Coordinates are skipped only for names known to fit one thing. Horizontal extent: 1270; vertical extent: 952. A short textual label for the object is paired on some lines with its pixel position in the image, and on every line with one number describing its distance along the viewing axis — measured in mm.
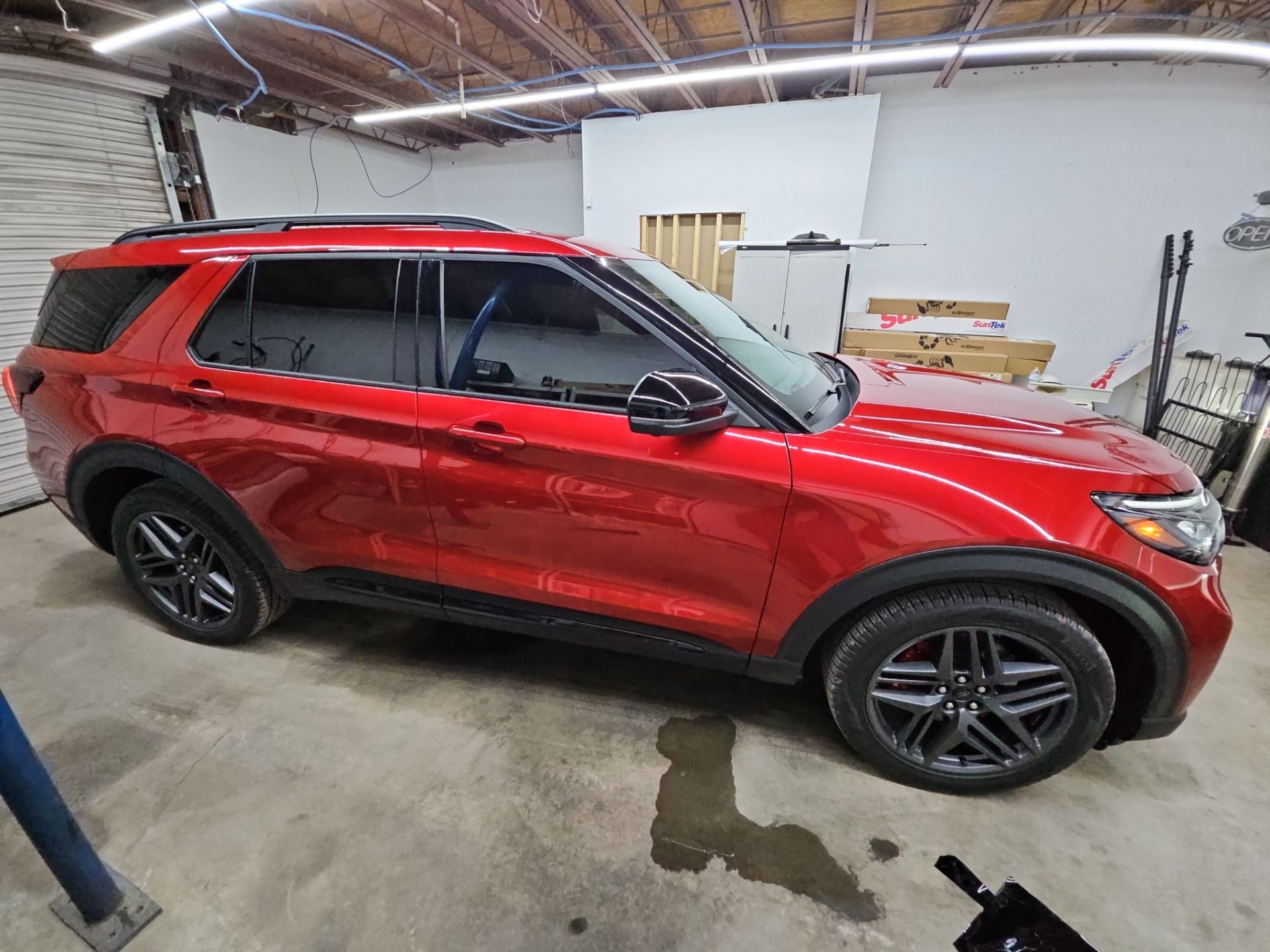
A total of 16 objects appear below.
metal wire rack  3434
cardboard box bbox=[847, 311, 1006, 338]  4887
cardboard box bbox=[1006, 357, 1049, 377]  4398
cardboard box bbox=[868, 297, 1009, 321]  4879
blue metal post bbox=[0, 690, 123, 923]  958
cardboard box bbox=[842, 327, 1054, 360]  4410
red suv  1258
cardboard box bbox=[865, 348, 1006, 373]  4352
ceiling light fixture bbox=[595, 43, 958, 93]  3211
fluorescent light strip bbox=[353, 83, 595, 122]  3883
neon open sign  4461
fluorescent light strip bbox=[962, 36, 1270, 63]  2855
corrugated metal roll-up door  3314
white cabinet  4535
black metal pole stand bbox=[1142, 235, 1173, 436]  4488
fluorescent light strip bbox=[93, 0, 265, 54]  2809
